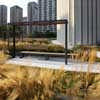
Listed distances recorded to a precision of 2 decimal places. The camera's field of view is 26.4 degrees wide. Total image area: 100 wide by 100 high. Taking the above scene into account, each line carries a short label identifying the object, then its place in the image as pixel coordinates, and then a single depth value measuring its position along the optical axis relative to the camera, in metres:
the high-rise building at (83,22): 16.73
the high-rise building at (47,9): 57.06
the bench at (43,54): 9.76
